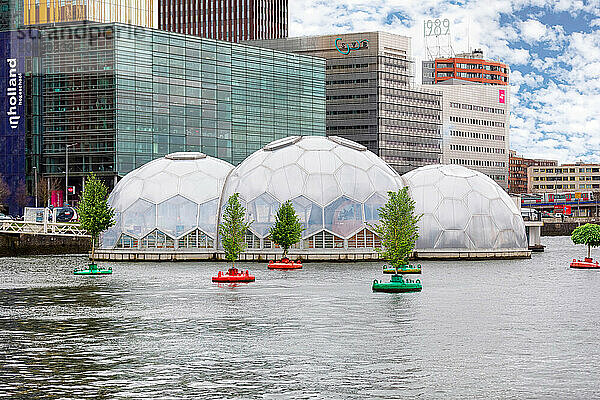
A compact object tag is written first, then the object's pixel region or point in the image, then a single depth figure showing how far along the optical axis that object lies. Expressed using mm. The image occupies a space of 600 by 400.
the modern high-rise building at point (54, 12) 184375
